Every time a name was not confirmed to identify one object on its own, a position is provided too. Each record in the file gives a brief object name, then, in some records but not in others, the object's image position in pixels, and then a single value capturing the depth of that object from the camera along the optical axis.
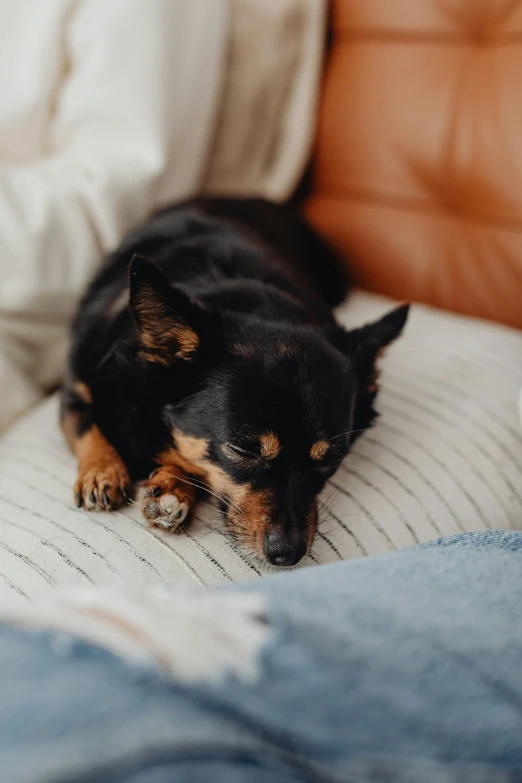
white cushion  0.66
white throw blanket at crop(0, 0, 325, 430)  0.87
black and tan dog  0.70
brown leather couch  0.87
